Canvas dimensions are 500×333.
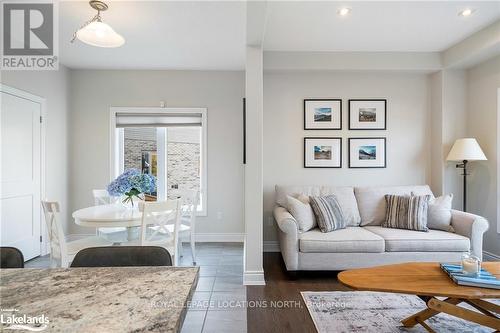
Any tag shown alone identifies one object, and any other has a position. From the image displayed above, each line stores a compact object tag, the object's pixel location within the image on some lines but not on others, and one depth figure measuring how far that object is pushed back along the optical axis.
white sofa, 2.92
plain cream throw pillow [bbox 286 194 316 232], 3.14
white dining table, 2.48
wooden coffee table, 1.68
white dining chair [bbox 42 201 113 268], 2.34
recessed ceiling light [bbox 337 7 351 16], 2.66
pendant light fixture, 2.23
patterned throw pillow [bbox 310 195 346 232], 3.17
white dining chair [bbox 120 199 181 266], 2.44
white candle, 1.84
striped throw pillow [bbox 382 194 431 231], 3.20
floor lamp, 3.35
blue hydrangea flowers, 2.85
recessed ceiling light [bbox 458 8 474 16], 2.73
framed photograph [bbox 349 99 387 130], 3.99
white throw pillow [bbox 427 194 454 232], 3.23
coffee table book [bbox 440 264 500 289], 1.74
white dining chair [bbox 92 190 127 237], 3.11
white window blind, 4.33
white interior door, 3.15
